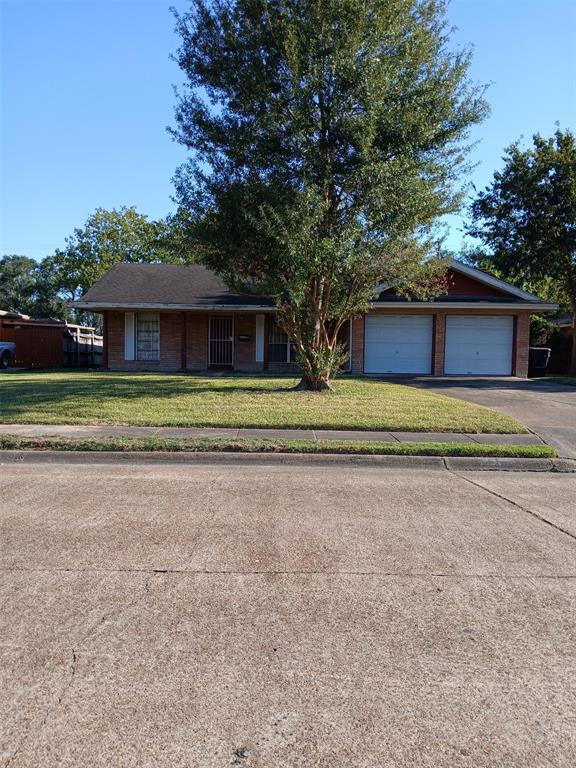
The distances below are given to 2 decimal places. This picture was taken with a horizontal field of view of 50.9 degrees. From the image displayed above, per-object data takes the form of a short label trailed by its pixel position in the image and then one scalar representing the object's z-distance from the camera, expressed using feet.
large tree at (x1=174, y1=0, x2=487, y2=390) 39.52
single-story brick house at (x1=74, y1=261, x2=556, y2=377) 74.18
